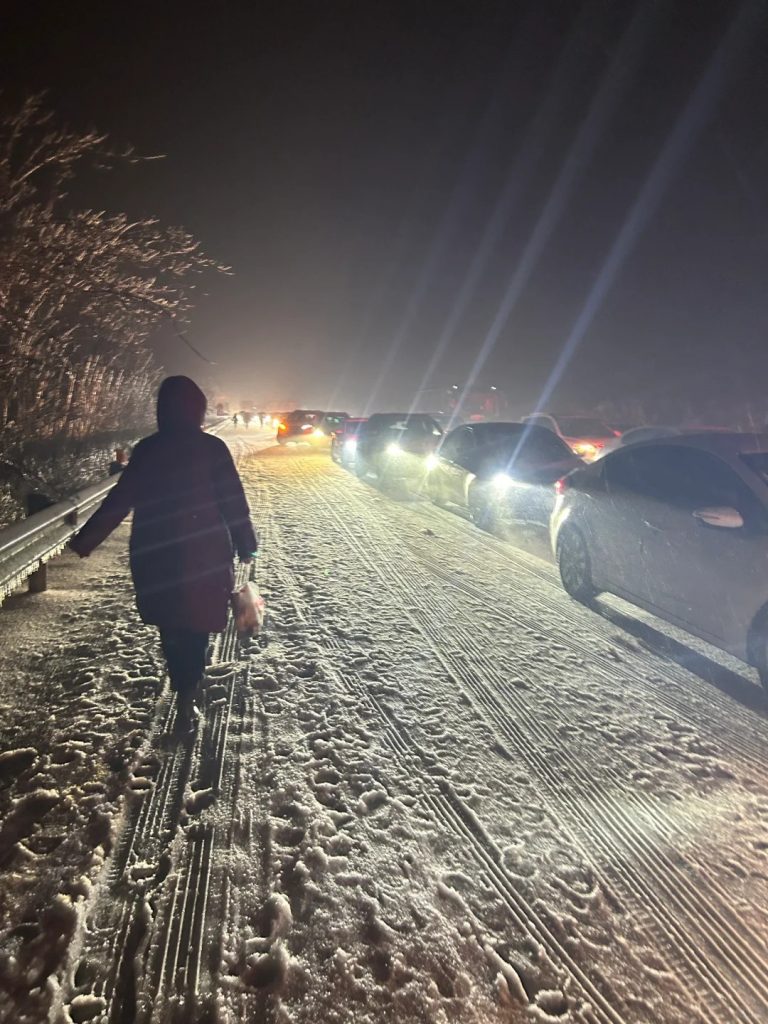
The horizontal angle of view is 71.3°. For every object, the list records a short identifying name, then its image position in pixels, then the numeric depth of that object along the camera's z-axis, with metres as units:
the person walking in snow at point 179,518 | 3.00
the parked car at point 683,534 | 3.86
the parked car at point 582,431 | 16.14
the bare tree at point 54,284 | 7.55
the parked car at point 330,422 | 27.96
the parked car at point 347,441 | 16.91
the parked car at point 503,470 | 8.12
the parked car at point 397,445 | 12.76
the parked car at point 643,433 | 12.51
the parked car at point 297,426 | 28.95
